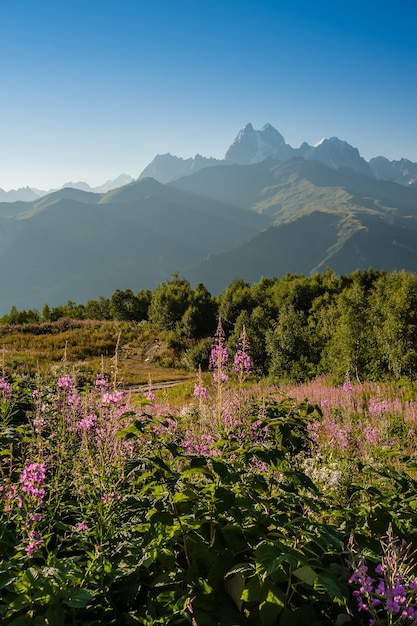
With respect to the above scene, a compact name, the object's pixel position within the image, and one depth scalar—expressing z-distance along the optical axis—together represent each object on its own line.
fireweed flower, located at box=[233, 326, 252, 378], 4.80
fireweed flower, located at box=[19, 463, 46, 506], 2.69
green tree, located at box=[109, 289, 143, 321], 50.44
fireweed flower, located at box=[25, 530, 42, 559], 2.35
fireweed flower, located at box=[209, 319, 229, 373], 4.69
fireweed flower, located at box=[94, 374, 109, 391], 4.07
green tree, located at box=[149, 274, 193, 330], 43.16
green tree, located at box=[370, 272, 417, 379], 19.97
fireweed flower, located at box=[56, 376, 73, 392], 4.88
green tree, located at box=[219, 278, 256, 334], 40.78
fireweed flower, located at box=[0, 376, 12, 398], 5.47
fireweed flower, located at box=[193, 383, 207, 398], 4.93
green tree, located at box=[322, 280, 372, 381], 22.17
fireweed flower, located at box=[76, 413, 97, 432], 3.90
